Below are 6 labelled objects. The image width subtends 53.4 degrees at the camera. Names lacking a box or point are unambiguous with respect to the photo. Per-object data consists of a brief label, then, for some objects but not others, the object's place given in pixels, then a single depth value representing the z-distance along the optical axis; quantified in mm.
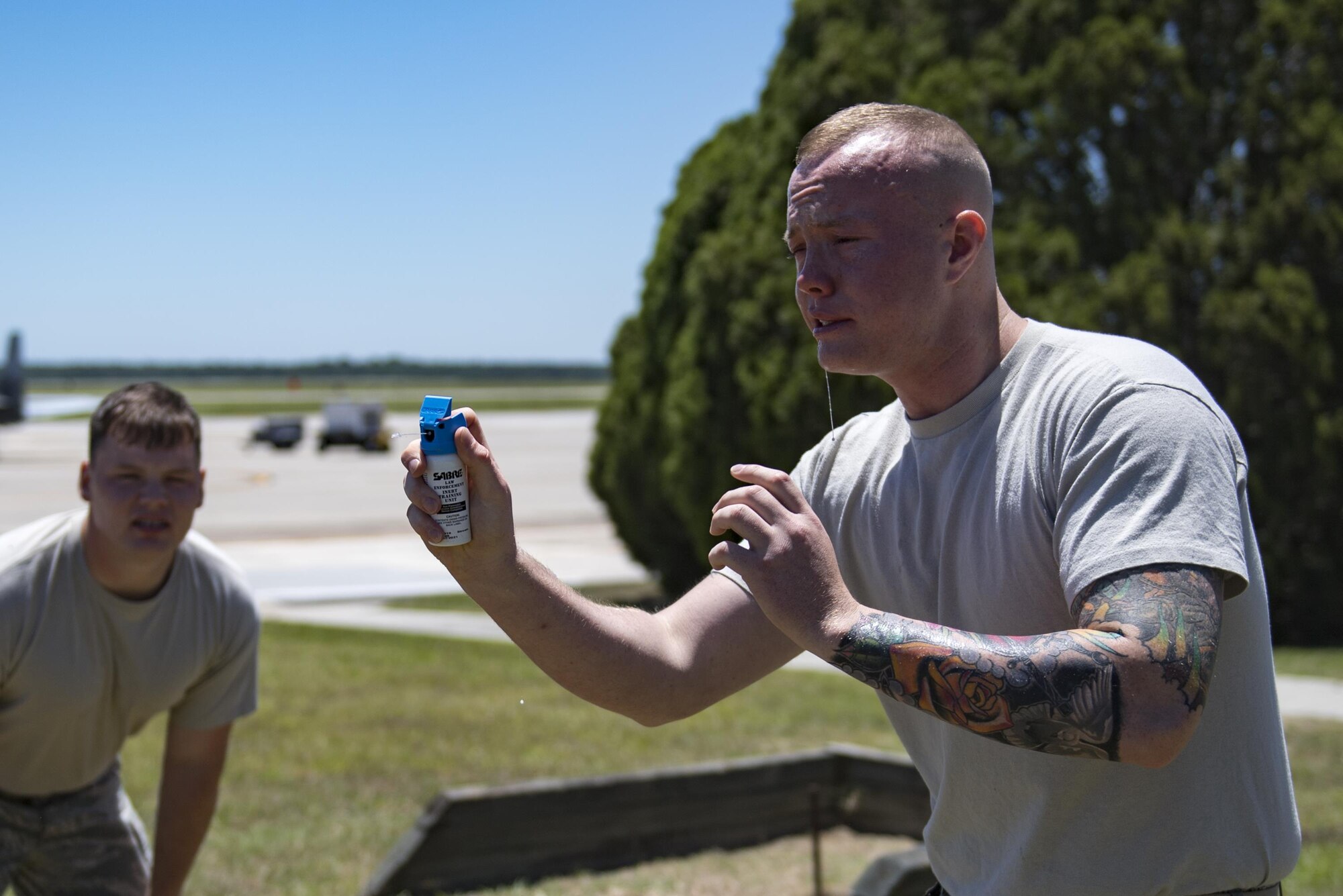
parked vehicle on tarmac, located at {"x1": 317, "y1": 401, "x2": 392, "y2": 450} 43469
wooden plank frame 5145
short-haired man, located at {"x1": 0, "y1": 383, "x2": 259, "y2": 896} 3547
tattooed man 1836
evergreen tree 10289
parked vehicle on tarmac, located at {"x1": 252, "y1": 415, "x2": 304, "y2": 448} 44625
